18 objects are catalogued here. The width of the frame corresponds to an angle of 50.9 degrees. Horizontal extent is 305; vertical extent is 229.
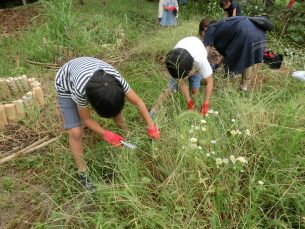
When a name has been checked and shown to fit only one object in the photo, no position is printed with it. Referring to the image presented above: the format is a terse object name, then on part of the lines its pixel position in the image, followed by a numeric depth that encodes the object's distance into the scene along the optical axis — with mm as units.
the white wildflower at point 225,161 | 1987
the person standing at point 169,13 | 6605
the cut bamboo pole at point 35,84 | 3911
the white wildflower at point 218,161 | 1981
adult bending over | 3676
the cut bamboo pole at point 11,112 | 3482
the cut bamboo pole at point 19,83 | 4089
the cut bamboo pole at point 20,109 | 3521
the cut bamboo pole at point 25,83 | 4125
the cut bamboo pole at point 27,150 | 3022
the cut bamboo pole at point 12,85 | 4066
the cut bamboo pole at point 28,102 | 3578
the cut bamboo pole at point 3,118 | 3452
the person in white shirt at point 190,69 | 2668
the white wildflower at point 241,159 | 1920
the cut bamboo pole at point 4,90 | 4051
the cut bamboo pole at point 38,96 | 3739
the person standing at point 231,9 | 4884
